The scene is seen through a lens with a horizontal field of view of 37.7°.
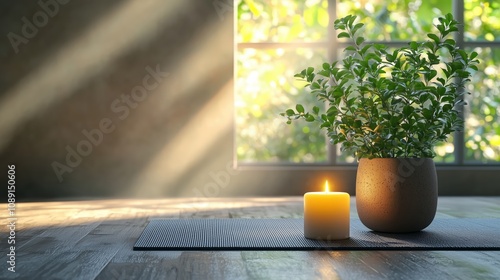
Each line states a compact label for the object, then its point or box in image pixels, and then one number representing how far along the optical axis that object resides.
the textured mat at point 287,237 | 1.92
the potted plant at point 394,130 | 2.14
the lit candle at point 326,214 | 2.01
